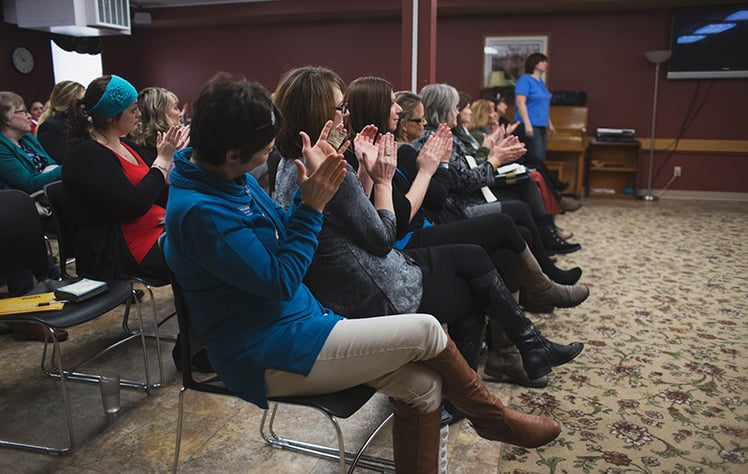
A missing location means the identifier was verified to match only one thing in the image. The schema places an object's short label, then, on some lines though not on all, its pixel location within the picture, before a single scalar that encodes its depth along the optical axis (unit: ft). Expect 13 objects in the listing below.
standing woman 19.08
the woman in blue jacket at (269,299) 4.22
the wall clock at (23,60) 23.13
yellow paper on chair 6.60
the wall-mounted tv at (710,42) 21.15
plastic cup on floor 7.19
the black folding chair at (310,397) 4.74
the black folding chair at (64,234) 7.89
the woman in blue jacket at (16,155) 10.84
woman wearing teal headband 7.72
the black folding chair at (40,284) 6.56
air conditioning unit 21.41
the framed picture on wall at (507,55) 23.61
